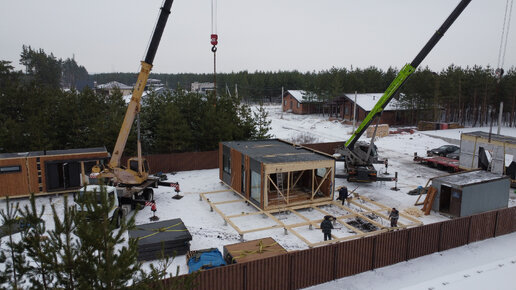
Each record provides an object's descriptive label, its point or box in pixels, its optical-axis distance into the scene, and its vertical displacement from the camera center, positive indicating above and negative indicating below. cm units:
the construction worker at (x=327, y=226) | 1465 -544
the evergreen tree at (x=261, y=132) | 3028 -351
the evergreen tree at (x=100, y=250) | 606 -282
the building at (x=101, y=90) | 2911 -11
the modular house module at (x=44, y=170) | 1934 -450
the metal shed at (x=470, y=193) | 1773 -507
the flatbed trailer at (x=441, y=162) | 2683 -537
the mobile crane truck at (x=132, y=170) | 1716 -420
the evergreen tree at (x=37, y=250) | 630 -286
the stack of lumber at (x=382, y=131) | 4153 -451
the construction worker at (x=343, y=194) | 1921 -543
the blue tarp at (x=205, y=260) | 1199 -574
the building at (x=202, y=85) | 10422 +140
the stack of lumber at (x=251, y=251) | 1228 -560
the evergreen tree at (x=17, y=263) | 649 -318
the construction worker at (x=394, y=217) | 1596 -550
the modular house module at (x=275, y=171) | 1778 -440
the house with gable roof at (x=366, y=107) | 5244 -250
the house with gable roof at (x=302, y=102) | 6355 -216
